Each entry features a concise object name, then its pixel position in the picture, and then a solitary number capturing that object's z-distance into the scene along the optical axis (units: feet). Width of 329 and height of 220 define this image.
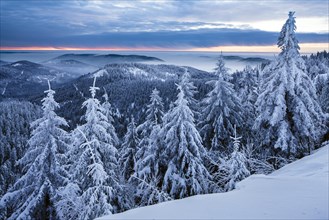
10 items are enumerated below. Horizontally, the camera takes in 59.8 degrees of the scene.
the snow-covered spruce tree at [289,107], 48.34
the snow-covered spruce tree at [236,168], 41.22
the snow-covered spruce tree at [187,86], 73.00
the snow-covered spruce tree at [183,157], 50.06
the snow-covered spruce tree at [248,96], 70.74
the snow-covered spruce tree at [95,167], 47.37
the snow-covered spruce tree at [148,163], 52.16
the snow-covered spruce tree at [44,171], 56.03
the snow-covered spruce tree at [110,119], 67.57
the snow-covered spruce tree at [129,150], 90.27
